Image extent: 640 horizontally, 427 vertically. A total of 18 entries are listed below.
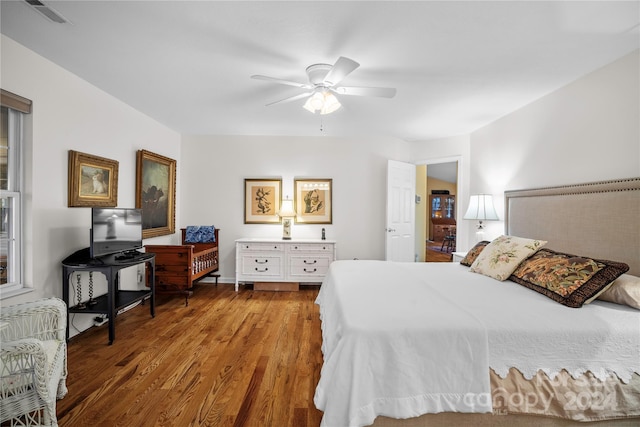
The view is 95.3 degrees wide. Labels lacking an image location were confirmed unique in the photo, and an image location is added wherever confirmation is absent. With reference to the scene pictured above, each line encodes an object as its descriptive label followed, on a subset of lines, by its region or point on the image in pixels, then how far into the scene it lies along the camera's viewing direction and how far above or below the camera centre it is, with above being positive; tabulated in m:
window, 2.29 +0.04
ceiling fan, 2.29 +1.04
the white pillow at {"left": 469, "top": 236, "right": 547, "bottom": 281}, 2.42 -0.37
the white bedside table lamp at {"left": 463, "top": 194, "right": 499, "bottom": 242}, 3.56 +0.05
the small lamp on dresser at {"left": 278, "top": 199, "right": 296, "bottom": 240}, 4.78 -0.09
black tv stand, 2.61 -0.63
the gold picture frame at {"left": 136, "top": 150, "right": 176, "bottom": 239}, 3.87 +0.20
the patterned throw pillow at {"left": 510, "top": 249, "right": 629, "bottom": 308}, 1.79 -0.41
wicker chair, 1.42 -0.88
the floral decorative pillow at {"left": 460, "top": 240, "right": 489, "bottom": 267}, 2.97 -0.43
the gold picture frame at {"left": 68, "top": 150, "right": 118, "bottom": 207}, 2.77 +0.25
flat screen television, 2.71 -0.26
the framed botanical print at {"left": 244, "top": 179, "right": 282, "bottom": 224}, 4.99 +0.15
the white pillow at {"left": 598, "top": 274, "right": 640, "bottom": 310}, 1.75 -0.46
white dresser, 4.57 -0.79
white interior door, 4.82 +0.00
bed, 1.39 -0.76
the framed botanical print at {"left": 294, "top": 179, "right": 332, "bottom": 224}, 5.00 +0.18
